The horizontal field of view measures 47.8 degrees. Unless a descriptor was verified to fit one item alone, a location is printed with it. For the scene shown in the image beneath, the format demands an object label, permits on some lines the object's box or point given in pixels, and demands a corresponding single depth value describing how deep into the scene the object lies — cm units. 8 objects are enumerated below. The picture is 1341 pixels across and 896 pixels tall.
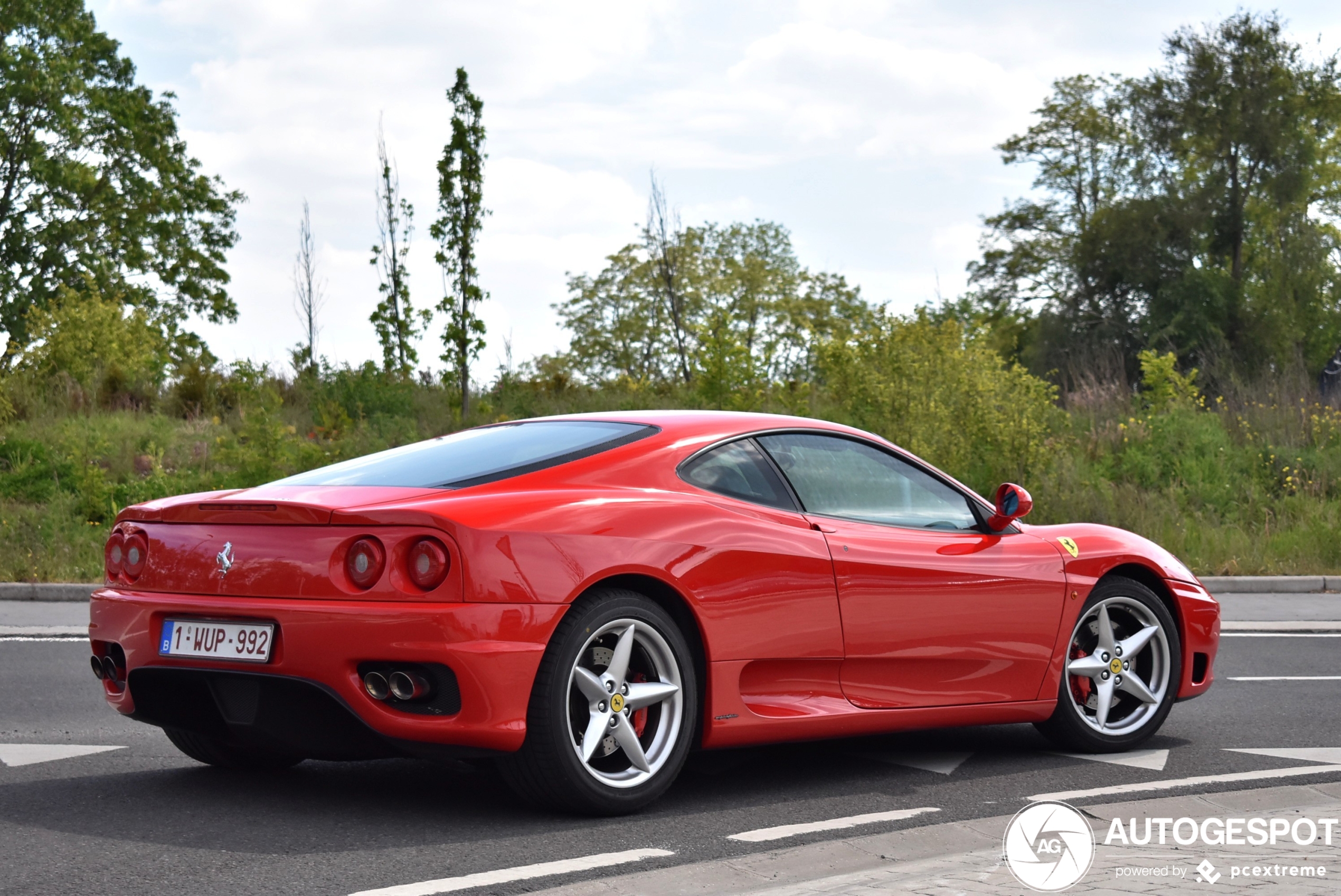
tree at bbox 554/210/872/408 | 6397
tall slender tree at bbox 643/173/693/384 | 2660
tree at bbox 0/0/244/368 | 4212
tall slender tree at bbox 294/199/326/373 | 2348
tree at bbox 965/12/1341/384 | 4450
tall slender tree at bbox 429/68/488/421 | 2156
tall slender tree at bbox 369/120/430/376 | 2266
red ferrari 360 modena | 448
